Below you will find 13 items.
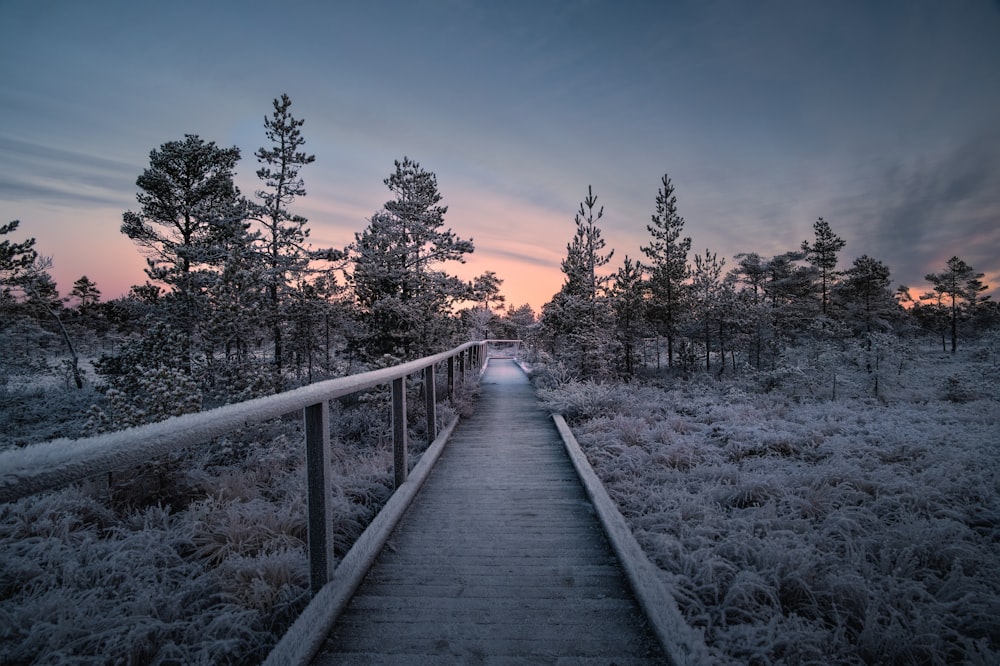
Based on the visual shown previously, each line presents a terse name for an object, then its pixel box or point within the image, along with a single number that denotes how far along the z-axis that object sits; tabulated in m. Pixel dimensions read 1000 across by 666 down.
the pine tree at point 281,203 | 13.80
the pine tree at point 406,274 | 13.88
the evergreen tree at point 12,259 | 17.11
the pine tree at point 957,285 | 30.41
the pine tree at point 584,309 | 12.64
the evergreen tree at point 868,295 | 25.78
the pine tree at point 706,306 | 18.41
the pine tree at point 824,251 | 28.94
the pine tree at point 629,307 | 18.53
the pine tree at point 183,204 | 14.38
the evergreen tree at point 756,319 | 18.30
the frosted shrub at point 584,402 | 7.35
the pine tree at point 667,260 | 20.55
